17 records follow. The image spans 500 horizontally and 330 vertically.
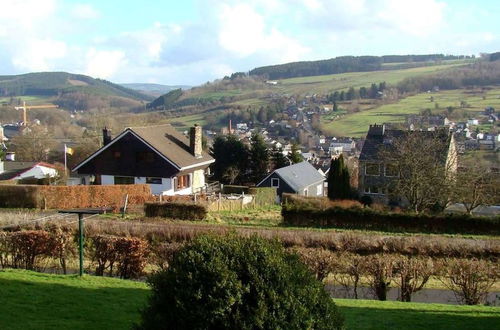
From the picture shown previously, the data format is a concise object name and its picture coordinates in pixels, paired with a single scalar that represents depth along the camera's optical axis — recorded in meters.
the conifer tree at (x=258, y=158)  54.91
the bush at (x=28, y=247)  15.24
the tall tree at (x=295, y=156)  57.95
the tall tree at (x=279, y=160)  56.44
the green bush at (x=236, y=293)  6.30
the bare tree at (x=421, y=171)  35.66
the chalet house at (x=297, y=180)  49.97
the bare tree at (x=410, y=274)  14.30
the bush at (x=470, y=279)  13.95
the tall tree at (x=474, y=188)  35.69
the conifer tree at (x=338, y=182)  45.44
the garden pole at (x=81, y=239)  13.14
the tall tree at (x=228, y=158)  54.31
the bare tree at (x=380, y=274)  14.29
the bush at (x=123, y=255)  15.00
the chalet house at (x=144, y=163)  39.41
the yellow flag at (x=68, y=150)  52.88
